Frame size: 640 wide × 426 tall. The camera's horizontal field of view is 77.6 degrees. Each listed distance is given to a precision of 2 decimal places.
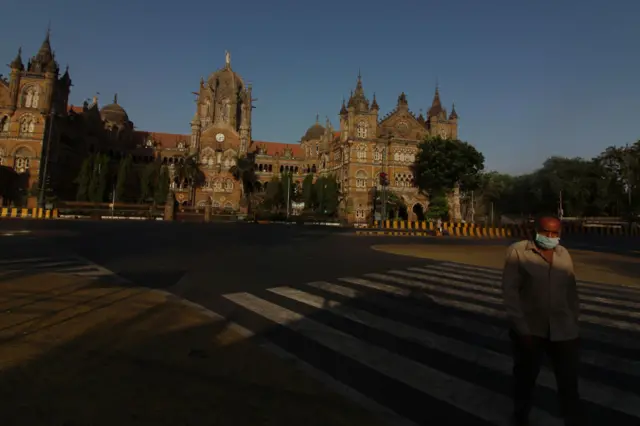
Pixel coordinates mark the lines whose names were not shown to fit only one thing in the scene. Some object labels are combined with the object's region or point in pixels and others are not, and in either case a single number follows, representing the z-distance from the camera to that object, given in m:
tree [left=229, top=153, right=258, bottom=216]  65.50
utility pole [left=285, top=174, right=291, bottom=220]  53.38
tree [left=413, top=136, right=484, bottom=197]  55.94
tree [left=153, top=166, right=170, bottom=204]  60.59
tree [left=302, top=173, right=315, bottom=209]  58.19
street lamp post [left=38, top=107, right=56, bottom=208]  40.29
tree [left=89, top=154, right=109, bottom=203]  55.03
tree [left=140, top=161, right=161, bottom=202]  62.09
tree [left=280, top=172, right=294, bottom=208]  58.08
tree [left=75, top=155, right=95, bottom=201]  54.53
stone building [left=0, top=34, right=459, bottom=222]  54.94
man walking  2.87
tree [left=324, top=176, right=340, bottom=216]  56.31
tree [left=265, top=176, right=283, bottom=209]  59.66
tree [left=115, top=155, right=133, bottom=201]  58.78
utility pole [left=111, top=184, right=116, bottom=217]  45.45
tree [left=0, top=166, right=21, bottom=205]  49.59
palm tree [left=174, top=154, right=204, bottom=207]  65.31
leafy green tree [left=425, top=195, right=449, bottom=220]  55.78
